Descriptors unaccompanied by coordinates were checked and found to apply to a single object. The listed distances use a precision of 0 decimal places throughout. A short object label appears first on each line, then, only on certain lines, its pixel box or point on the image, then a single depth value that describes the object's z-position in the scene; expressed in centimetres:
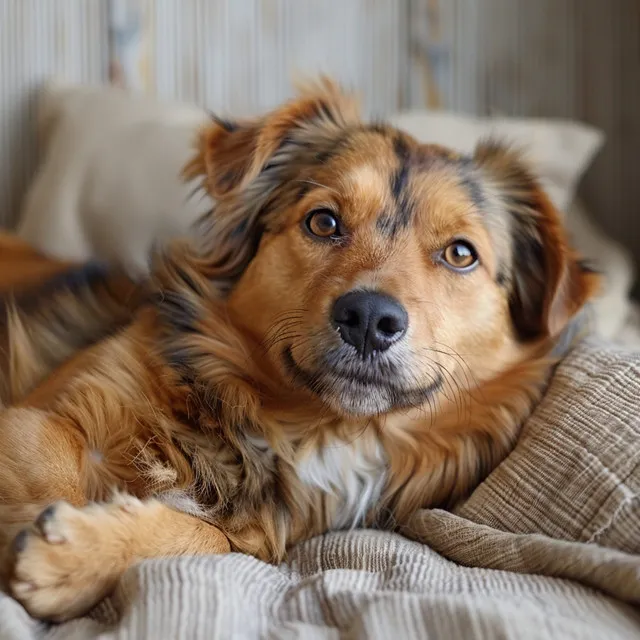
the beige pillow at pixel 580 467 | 50
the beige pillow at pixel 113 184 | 76
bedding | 44
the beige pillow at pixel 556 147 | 78
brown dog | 53
